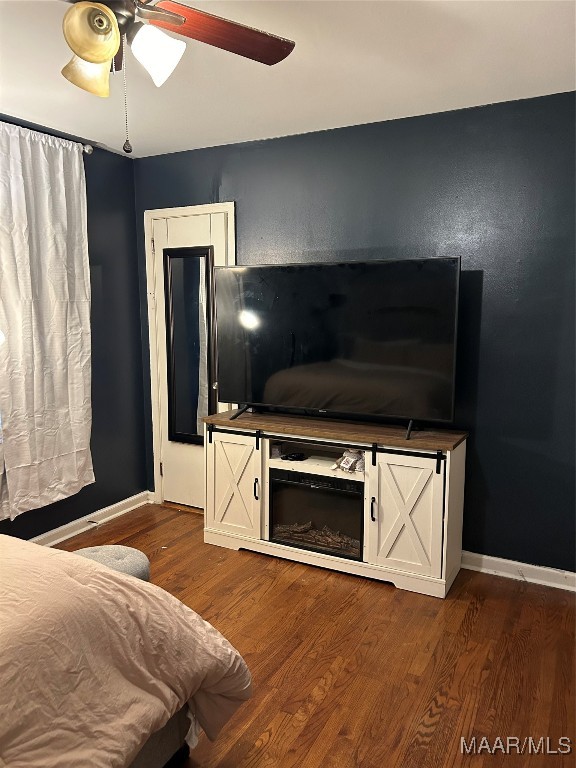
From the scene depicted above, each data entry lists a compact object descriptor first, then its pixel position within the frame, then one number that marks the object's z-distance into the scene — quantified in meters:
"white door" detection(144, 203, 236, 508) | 3.88
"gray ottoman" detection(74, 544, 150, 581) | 2.02
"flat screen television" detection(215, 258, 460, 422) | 2.97
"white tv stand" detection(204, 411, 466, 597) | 2.92
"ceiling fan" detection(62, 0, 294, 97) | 1.50
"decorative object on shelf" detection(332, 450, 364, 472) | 3.14
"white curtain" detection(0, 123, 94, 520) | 3.16
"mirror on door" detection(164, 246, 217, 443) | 3.98
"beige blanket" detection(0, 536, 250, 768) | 1.27
